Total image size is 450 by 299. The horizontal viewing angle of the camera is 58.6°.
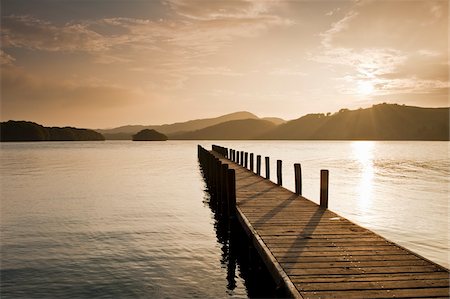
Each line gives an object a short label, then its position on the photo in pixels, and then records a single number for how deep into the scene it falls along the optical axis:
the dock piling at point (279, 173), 19.73
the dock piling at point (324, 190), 12.77
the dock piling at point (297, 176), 15.89
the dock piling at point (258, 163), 24.52
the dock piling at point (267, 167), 22.90
